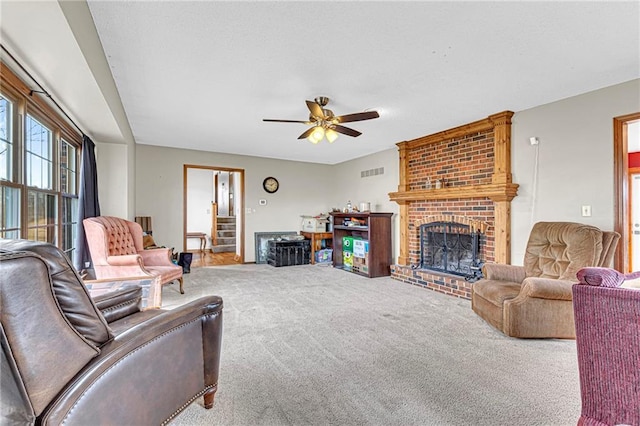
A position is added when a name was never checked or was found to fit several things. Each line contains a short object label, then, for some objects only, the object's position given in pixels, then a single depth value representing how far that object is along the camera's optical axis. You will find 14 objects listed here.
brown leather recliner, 0.82
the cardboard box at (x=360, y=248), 5.35
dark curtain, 3.45
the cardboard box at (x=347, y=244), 5.85
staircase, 8.30
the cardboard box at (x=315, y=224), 6.64
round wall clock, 6.57
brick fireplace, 3.70
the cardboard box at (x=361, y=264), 5.34
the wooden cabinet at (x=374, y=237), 5.14
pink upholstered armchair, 3.19
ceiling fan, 2.93
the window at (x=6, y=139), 2.03
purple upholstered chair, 1.27
